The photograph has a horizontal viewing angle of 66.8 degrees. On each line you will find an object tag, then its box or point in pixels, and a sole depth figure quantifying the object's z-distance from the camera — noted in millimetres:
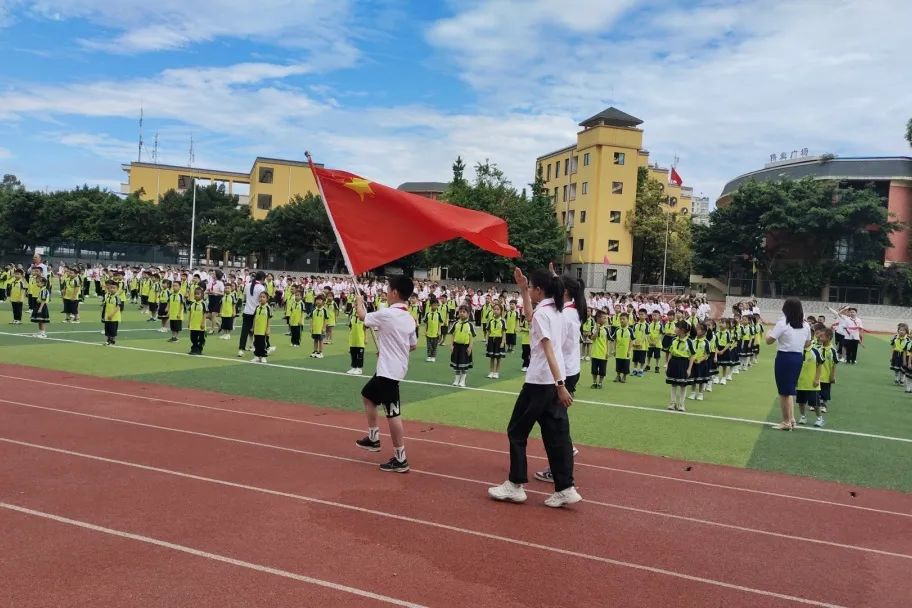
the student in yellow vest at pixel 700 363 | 12570
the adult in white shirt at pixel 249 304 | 15789
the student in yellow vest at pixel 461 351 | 13664
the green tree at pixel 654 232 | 51344
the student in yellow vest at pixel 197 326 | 15812
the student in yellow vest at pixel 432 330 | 17734
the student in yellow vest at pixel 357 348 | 14211
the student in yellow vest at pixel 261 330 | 15172
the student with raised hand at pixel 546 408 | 5902
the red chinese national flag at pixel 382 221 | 7309
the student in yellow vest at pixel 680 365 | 11812
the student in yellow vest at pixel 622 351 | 15125
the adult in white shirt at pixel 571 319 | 7035
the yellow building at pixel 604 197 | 50000
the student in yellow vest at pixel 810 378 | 10859
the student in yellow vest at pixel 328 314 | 18684
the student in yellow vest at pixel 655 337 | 17127
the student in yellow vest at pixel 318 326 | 16922
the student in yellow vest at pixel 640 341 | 16891
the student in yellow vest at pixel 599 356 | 14070
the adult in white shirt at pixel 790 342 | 9750
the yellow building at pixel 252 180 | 59500
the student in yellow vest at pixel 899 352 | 16656
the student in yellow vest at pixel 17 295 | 19625
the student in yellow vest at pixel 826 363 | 11797
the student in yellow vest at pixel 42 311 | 17438
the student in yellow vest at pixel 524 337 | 15406
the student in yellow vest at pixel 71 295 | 21031
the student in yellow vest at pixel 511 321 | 18578
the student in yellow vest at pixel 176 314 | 18062
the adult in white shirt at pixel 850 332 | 21984
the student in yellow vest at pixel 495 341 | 15115
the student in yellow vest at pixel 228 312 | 18719
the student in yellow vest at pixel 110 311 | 16219
